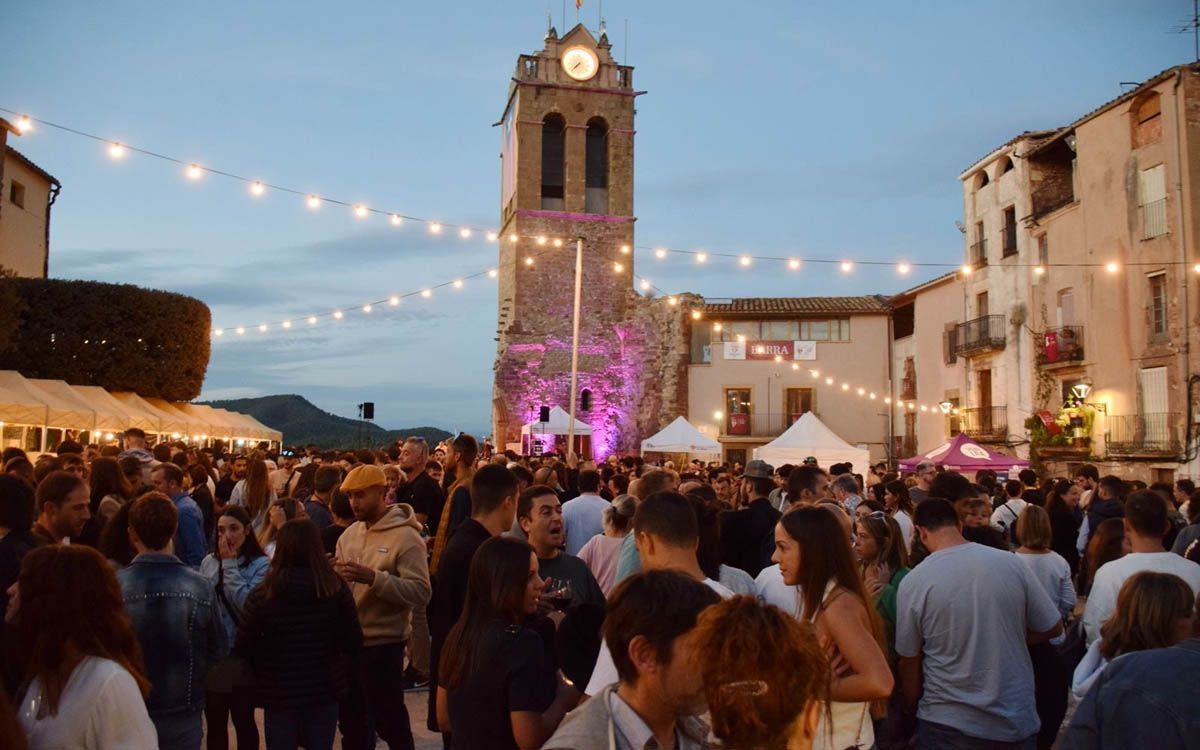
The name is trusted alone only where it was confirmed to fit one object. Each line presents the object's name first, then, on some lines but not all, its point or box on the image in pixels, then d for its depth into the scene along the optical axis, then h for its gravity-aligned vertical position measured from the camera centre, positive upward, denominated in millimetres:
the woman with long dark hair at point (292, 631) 4035 -815
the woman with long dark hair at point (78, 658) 2496 -608
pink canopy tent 16531 -307
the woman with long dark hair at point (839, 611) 2951 -551
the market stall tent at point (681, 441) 21797 -62
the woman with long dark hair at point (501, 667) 2879 -703
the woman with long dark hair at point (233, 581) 4785 -732
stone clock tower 32062 +6223
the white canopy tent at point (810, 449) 18078 -183
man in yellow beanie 4805 -789
